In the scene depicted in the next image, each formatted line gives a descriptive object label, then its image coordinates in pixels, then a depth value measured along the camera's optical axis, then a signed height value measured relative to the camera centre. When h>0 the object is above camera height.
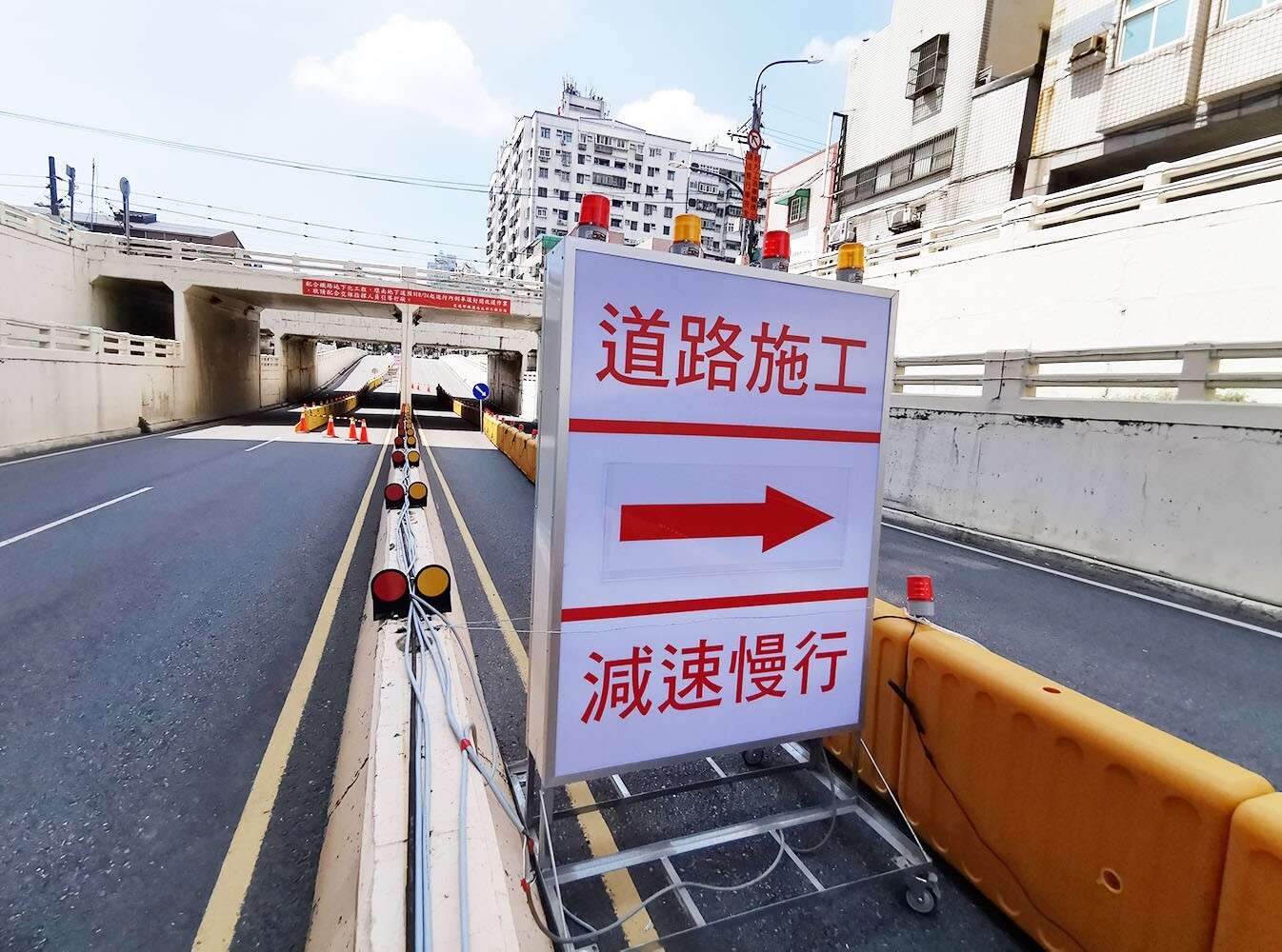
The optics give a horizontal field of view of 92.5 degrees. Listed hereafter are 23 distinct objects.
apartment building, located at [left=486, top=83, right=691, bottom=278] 88.44 +34.80
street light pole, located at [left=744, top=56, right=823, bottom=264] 22.52 +10.75
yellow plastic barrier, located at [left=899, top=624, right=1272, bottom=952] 1.94 -1.38
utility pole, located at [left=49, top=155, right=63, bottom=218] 45.61 +13.59
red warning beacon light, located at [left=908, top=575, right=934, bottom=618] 3.04 -0.85
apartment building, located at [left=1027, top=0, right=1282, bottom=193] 15.43 +9.81
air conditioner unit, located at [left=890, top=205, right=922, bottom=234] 26.11 +8.71
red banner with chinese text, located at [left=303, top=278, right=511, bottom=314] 26.14 +4.35
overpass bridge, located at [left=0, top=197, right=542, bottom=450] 19.64 +3.77
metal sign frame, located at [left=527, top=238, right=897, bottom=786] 2.23 -0.33
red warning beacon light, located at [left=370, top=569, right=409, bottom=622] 3.54 -1.17
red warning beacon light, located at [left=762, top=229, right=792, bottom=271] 2.78 +0.74
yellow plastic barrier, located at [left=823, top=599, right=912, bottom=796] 3.12 -1.45
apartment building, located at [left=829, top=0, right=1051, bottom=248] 22.30 +12.88
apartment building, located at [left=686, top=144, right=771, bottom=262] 94.50 +33.33
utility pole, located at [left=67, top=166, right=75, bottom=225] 45.84 +14.42
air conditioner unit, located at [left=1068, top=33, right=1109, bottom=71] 18.39 +11.64
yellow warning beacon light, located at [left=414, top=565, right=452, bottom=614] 3.61 -1.11
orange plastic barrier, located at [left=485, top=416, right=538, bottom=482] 13.83 -1.19
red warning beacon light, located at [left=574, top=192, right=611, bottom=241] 2.34 +0.71
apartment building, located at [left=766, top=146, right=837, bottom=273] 34.34 +13.70
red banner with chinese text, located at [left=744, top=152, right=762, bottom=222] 23.27 +8.86
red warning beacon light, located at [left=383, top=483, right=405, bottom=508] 6.05 -1.00
